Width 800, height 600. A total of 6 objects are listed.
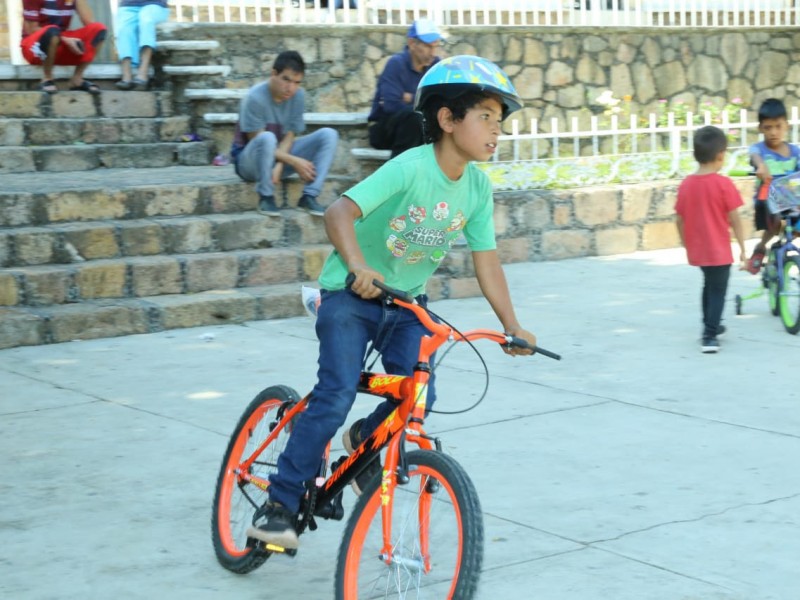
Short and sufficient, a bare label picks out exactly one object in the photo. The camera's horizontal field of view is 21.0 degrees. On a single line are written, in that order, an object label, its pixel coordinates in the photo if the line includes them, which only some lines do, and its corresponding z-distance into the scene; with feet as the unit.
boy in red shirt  41.88
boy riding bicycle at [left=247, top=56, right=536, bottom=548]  20.43
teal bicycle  45.27
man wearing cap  53.25
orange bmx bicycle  18.01
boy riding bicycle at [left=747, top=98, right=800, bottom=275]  46.52
